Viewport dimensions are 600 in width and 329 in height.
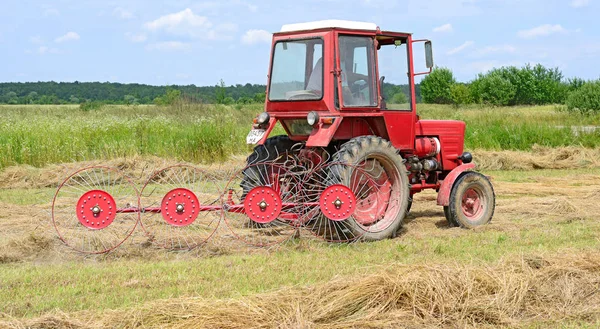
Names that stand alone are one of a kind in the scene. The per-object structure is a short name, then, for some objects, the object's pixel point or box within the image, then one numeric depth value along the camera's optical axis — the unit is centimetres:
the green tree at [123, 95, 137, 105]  5609
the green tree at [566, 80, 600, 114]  4128
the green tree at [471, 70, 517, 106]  6500
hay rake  723
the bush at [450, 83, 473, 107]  6334
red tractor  798
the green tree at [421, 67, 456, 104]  6575
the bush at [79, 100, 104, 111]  3405
